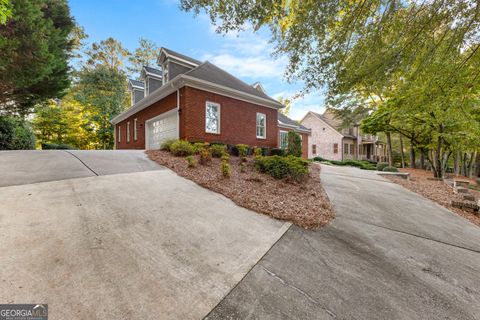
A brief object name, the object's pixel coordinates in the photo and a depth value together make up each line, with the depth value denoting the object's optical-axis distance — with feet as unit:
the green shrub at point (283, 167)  19.60
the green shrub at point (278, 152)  38.70
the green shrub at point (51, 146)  43.88
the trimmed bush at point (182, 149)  25.32
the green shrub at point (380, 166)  45.38
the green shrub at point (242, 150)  27.90
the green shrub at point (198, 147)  24.84
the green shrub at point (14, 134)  27.99
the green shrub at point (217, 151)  27.13
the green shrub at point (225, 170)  17.31
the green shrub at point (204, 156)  21.90
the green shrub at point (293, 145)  39.34
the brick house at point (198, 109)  30.40
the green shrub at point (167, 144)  28.27
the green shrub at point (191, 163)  19.42
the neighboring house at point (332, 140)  75.20
